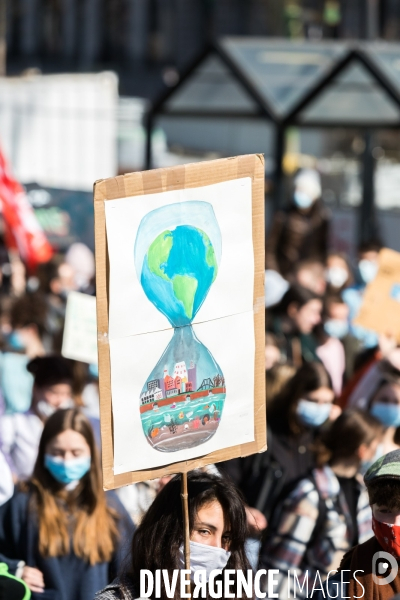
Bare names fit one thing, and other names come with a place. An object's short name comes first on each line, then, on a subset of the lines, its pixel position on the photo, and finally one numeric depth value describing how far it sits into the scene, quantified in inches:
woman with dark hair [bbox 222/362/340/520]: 358.5
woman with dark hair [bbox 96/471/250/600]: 220.7
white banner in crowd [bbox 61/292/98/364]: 436.6
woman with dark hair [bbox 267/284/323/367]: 506.7
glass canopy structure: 896.9
